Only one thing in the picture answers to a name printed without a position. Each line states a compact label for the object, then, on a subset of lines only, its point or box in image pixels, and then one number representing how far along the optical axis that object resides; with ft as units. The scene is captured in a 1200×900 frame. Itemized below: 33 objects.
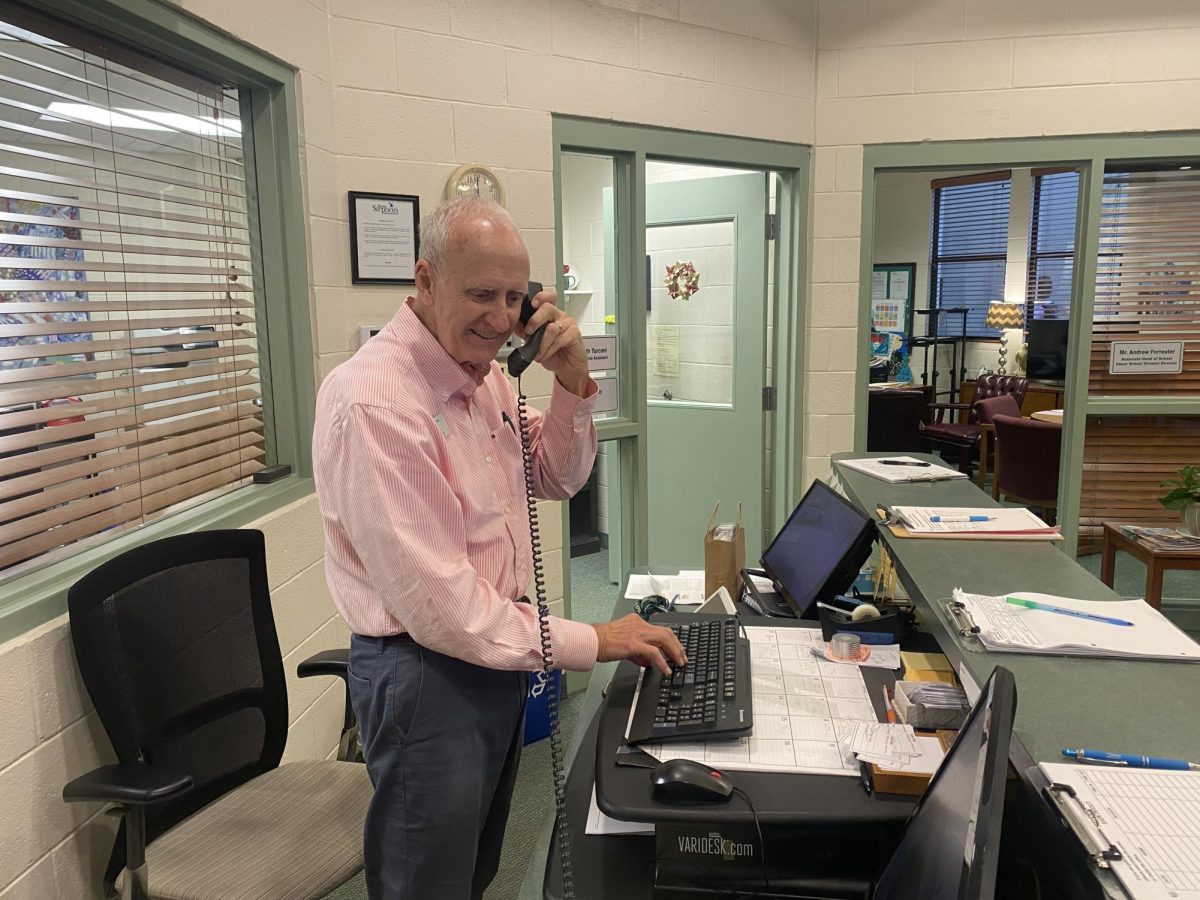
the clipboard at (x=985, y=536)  5.60
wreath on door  13.44
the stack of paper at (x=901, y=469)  7.36
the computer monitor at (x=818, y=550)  5.83
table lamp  25.06
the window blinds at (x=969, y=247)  25.68
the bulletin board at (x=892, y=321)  26.84
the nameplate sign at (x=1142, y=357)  12.52
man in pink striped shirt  3.98
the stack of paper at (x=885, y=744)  3.69
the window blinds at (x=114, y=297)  5.15
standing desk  3.03
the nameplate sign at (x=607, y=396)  11.30
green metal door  12.77
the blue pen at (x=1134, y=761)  2.95
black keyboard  4.08
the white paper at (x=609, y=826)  3.95
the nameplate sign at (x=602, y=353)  11.09
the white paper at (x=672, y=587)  7.16
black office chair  4.74
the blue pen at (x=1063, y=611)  4.17
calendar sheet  3.90
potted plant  11.41
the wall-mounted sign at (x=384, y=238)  8.86
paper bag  6.90
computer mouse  3.58
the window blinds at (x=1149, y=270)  12.19
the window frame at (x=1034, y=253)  24.50
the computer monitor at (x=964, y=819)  2.25
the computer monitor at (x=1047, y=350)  20.85
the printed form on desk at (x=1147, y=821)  2.40
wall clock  9.32
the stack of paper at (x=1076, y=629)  3.84
